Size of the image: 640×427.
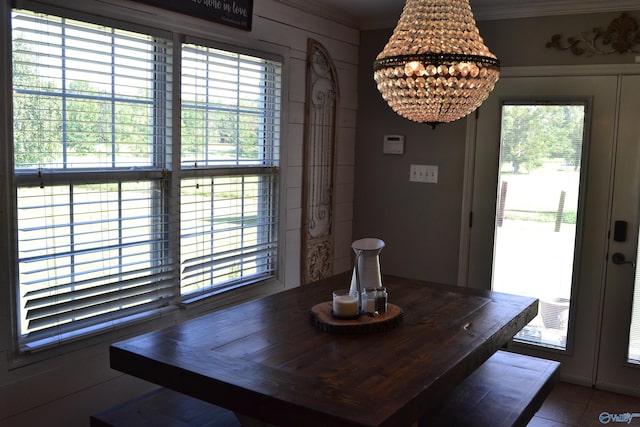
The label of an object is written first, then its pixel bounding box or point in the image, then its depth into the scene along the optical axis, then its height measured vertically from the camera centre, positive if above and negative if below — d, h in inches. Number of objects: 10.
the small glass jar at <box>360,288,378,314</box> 99.5 -23.2
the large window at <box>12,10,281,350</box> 100.5 -4.2
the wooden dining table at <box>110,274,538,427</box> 70.9 -27.7
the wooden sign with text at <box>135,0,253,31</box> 120.3 +29.4
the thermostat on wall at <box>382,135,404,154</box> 181.2 +4.0
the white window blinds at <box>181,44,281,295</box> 130.6 -3.7
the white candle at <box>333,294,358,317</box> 97.7 -23.8
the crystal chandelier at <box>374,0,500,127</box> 93.0 +15.0
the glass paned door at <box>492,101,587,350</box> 155.4 -11.4
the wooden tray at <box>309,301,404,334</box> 94.8 -26.0
